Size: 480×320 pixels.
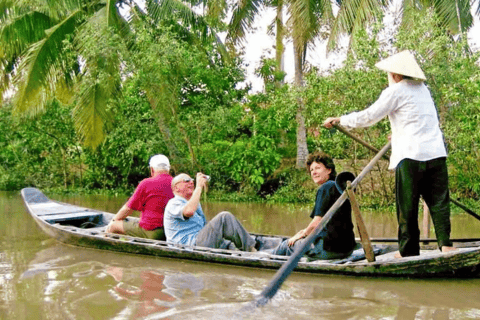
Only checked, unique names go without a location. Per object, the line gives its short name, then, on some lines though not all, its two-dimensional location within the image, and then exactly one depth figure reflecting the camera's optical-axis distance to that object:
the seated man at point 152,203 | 12.62
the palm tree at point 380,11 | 21.44
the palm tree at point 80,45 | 24.55
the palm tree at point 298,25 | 23.98
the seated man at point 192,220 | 11.24
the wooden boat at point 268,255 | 9.23
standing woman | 9.12
